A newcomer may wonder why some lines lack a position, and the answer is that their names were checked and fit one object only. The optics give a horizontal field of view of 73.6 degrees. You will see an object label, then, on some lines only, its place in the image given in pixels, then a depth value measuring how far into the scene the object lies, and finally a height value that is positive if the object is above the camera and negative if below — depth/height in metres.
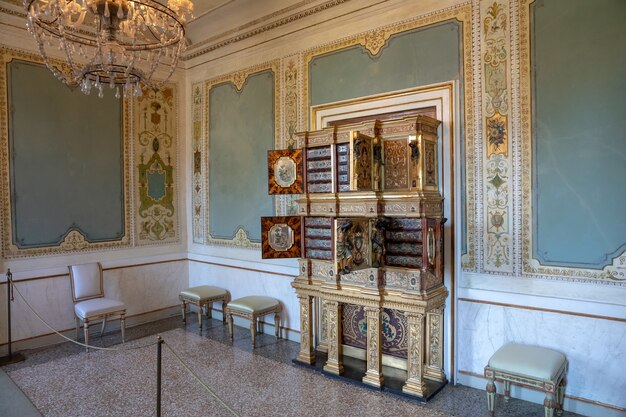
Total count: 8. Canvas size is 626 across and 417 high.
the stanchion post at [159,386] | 2.65 -1.17
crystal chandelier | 3.00 +1.37
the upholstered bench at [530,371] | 2.95 -1.26
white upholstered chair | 4.88 -1.19
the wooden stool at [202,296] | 5.54 -1.27
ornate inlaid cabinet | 3.64 -0.38
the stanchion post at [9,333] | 4.55 -1.41
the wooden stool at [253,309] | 4.88 -1.27
